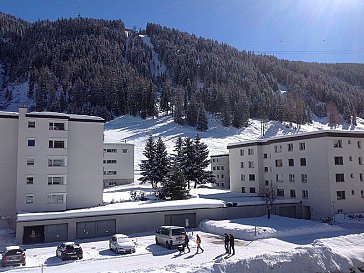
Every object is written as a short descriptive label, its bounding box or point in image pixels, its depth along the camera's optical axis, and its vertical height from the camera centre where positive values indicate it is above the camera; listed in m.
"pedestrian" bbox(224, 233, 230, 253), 25.83 -5.09
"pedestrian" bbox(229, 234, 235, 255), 25.69 -5.14
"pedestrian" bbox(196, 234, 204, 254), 26.91 -5.38
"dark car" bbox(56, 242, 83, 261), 24.63 -5.47
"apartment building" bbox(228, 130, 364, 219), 40.19 +0.08
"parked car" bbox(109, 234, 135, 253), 26.41 -5.41
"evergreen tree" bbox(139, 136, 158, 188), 61.96 +1.09
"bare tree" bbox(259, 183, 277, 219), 40.62 -2.91
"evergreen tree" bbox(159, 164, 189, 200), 45.97 -1.89
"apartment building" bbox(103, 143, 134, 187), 68.81 +1.89
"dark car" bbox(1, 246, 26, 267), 23.19 -5.46
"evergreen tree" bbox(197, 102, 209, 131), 116.79 +16.77
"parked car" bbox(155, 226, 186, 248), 27.39 -5.02
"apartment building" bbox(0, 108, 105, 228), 35.75 +0.90
